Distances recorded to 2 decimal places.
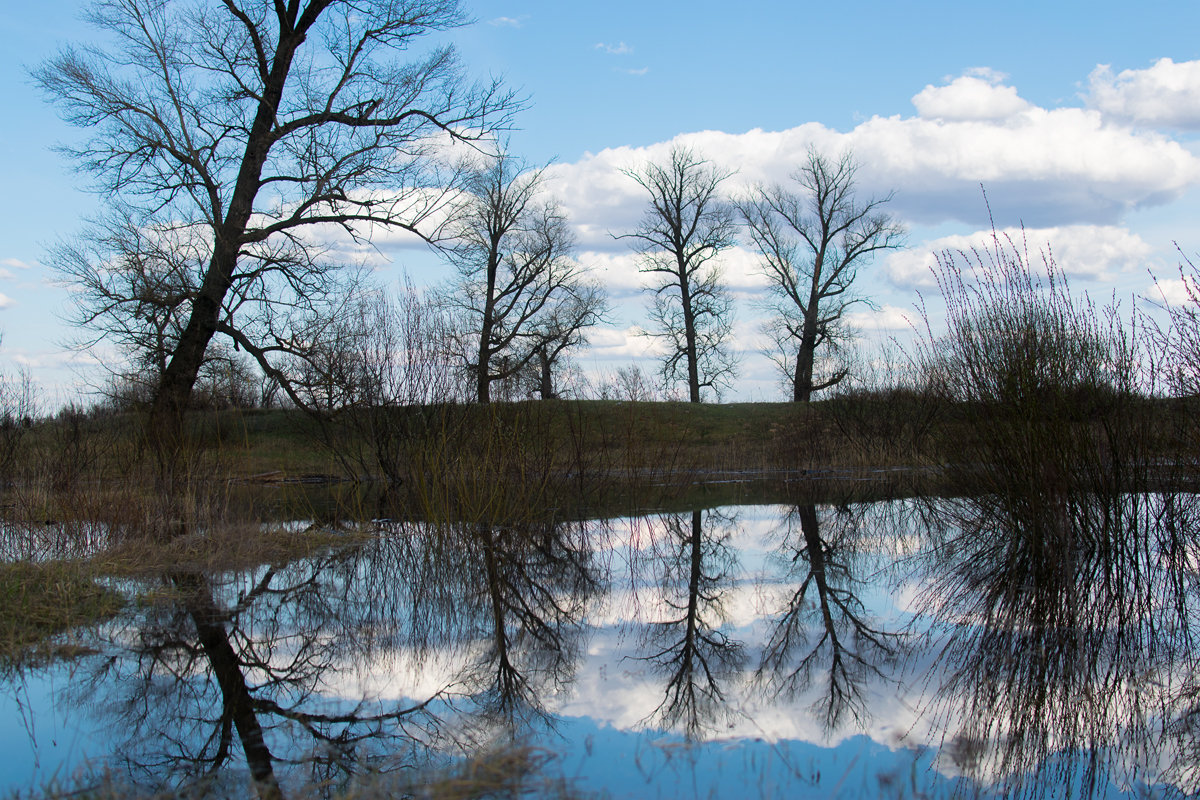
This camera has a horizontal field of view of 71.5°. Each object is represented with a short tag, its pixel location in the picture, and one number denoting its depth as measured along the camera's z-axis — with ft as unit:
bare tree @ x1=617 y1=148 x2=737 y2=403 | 117.50
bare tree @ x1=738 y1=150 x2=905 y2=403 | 109.50
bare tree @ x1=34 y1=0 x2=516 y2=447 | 58.75
